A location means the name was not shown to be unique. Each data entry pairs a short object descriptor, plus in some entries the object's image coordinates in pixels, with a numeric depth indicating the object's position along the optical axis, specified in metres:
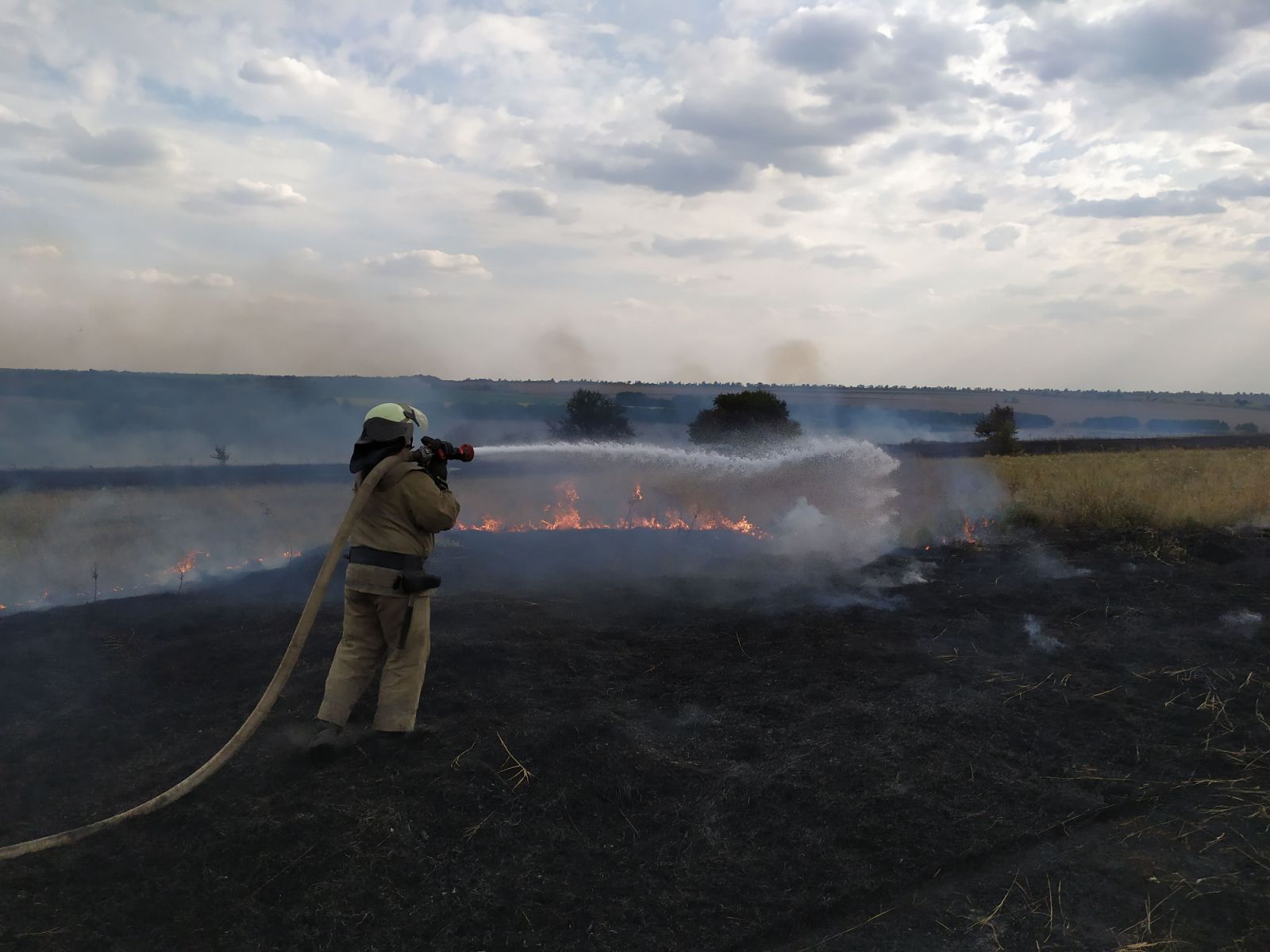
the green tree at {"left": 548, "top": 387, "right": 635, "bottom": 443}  37.12
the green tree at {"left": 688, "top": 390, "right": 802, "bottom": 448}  29.73
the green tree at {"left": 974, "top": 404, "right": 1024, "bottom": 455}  35.09
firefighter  5.67
